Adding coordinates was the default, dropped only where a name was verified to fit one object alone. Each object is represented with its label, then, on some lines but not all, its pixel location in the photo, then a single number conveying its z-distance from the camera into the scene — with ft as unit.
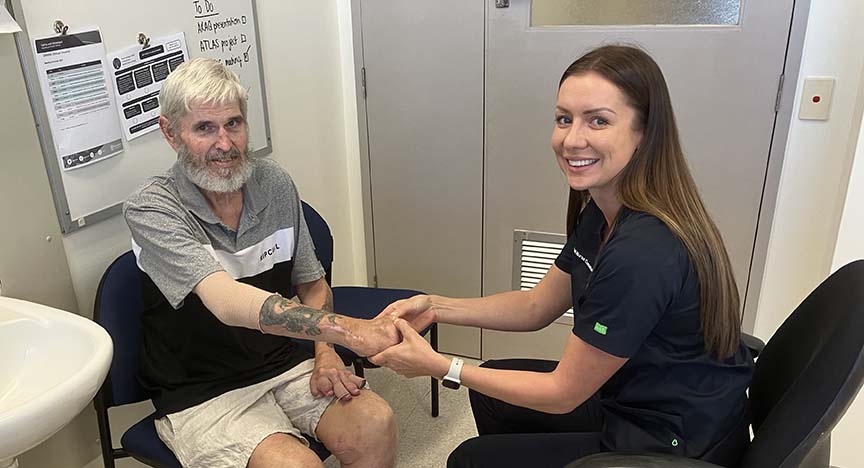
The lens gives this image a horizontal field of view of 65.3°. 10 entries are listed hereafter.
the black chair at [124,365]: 5.06
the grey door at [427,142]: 7.88
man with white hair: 4.84
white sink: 4.35
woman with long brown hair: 4.01
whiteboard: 4.98
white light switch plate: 6.70
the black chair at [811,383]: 3.54
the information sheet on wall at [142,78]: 5.57
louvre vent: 8.24
